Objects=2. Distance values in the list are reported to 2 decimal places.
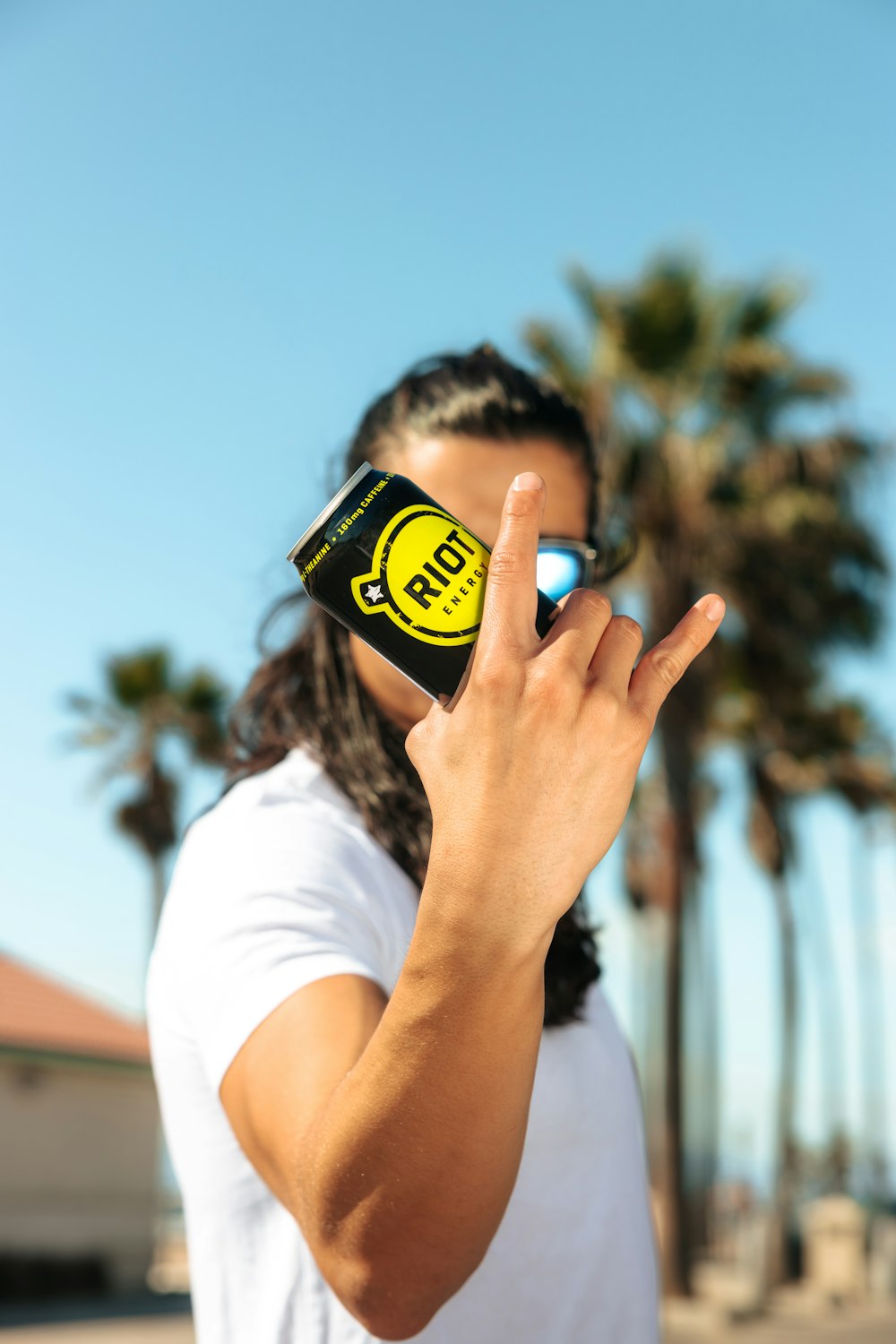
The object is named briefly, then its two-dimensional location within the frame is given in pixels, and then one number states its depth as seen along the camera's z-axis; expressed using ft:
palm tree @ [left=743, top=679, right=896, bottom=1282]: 67.72
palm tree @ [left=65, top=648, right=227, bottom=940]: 77.46
